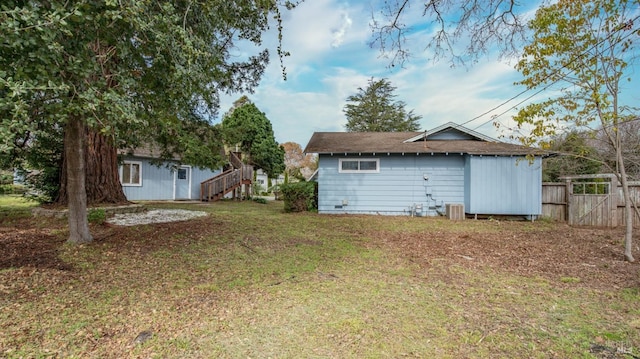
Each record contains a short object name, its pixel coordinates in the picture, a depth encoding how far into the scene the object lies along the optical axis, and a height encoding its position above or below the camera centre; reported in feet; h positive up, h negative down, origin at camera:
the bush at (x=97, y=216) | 25.83 -2.71
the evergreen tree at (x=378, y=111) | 108.06 +25.86
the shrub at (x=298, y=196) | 39.95 -1.33
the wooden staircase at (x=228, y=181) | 61.57 +0.67
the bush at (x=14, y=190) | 35.63 -0.97
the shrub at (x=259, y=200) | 64.28 -3.17
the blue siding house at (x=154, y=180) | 53.21 +0.67
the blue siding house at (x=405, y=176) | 37.32 +1.33
